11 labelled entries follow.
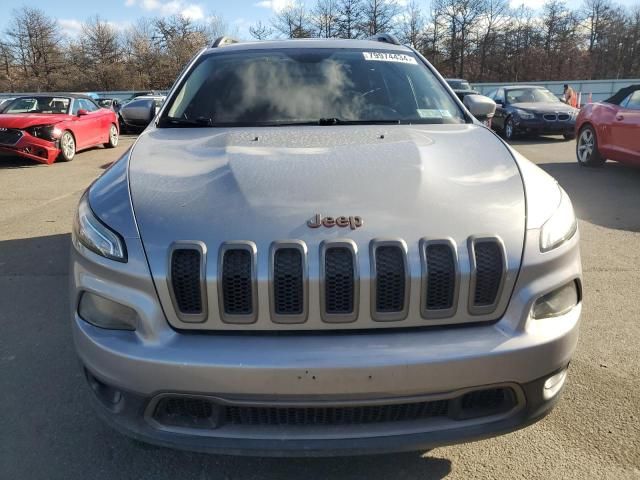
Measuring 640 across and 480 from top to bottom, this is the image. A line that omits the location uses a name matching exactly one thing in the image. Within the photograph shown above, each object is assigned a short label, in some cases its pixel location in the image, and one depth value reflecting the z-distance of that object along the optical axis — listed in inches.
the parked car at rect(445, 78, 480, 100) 809.8
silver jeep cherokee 68.0
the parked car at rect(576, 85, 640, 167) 317.7
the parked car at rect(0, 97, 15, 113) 494.4
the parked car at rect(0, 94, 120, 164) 430.6
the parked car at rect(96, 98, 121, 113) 927.2
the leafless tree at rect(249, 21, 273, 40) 2161.7
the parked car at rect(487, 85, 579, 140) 546.0
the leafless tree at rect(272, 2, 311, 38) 2213.0
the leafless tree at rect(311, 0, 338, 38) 2196.1
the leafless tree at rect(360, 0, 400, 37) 2145.7
